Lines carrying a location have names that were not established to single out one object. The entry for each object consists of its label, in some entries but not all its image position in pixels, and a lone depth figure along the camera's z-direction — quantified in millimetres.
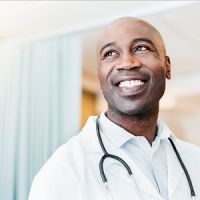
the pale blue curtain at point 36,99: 1856
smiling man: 818
